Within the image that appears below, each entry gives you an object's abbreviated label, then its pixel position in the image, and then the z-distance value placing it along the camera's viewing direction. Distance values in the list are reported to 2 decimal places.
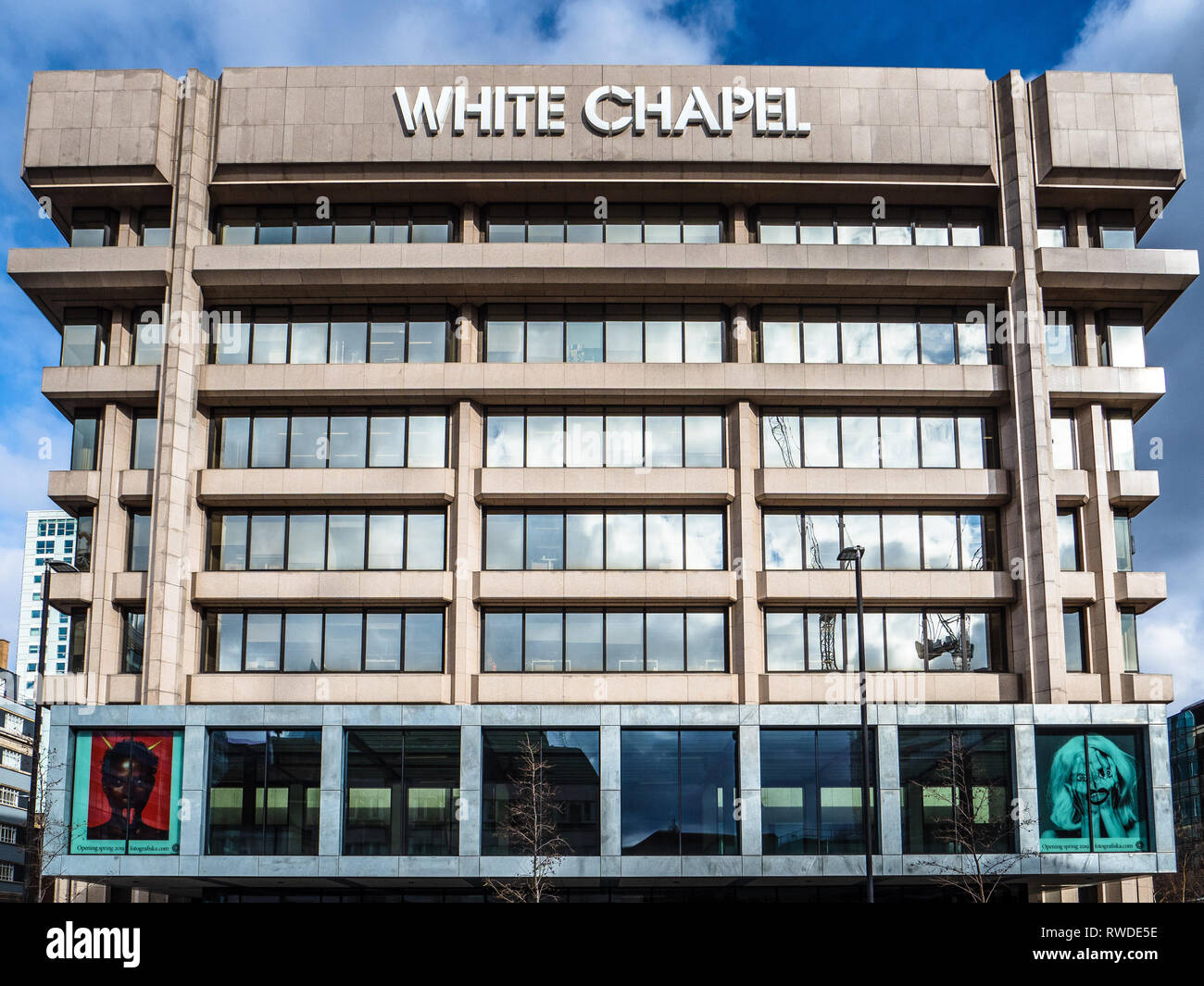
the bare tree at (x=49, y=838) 35.59
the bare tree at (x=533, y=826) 34.69
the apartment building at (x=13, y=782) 104.06
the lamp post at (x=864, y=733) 30.44
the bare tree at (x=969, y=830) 34.97
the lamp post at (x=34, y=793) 37.97
